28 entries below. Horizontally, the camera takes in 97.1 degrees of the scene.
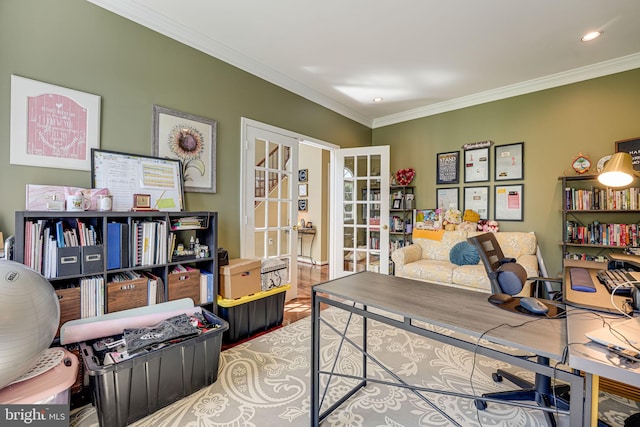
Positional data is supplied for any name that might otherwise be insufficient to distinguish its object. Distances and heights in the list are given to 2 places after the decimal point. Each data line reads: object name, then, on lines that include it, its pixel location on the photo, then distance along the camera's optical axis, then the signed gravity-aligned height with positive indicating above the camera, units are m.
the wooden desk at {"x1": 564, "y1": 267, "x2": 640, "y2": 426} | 0.70 -0.38
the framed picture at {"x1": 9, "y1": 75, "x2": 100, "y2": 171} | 1.80 +0.59
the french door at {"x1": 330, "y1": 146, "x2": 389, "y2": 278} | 4.18 +0.03
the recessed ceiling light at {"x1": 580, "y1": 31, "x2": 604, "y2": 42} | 2.55 +1.63
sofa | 3.09 -0.57
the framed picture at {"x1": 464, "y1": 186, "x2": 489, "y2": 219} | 3.96 +0.19
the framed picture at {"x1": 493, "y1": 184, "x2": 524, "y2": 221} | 3.71 +0.15
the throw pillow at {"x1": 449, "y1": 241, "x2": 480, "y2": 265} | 3.42 -0.51
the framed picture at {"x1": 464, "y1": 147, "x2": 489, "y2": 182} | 3.96 +0.69
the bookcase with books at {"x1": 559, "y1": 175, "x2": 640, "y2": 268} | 2.92 -0.05
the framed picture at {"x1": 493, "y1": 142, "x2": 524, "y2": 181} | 3.71 +0.69
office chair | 1.53 -0.47
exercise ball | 1.11 -0.45
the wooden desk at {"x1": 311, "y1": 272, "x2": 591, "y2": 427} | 0.85 -0.41
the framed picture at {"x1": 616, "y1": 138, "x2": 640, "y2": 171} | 2.94 +0.71
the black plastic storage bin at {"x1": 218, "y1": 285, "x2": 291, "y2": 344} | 2.43 -0.92
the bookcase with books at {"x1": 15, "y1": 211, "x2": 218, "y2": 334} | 1.66 -0.31
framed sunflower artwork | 2.41 +0.62
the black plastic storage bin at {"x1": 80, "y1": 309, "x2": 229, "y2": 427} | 1.45 -0.95
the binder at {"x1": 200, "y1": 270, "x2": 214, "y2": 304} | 2.36 -0.63
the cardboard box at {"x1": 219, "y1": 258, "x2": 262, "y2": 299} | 2.44 -0.59
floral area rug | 1.58 -1.15
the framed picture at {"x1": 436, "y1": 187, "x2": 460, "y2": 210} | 4.20 +0.23
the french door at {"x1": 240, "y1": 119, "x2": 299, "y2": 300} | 3.07 +0.19
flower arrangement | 4.59 +0.61
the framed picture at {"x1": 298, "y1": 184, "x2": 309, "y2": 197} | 6.39 +0.51
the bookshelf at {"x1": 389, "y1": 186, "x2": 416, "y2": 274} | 4.57 -0.05
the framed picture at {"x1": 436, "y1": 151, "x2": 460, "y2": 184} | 4.20 +0.69
